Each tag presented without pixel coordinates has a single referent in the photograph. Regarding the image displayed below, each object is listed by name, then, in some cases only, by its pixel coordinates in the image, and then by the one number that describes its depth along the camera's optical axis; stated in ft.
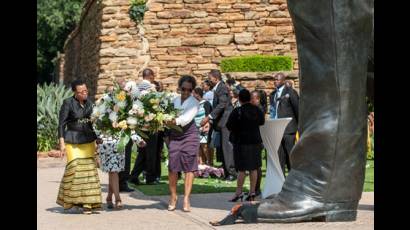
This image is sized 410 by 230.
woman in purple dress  37.19
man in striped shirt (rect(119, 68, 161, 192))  47.09
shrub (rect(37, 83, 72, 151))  70.65
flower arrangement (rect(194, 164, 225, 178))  53.36
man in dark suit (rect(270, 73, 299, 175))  49.65
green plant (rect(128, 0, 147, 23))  74.86
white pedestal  41.16
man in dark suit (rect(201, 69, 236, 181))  51.57
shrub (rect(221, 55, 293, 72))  73.61
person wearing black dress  41.01
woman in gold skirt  37.29
